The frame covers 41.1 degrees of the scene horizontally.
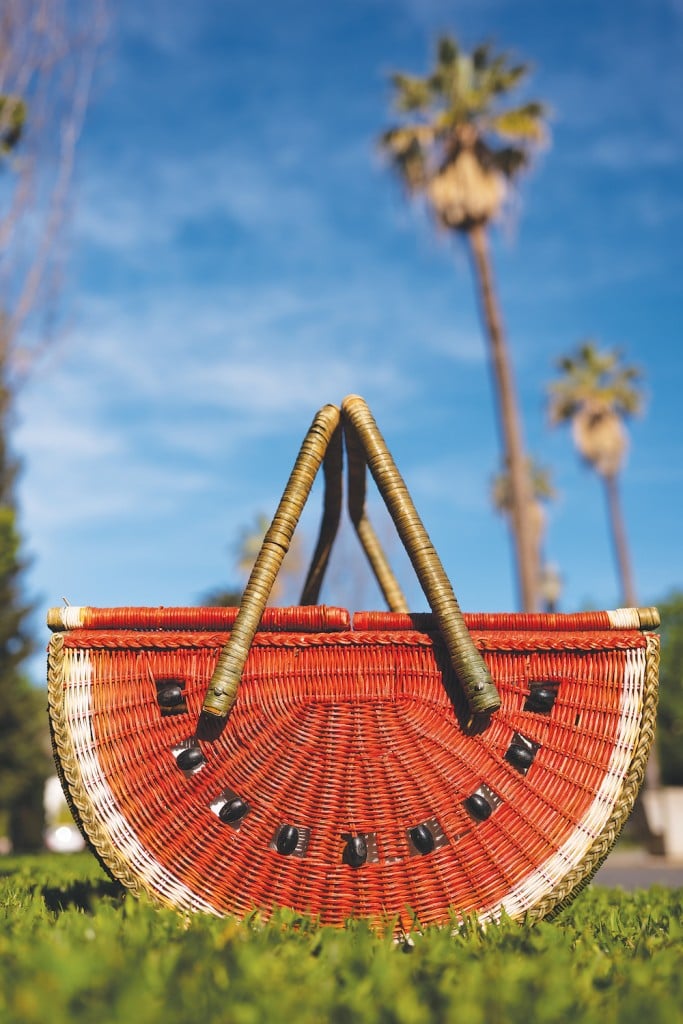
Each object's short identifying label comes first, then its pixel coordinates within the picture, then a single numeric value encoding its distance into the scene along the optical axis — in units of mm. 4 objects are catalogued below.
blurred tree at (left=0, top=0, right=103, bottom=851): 21938
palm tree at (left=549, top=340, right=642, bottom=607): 32375
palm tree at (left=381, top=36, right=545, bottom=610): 20125
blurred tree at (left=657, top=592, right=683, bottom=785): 26516
